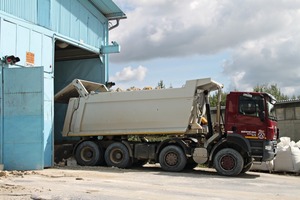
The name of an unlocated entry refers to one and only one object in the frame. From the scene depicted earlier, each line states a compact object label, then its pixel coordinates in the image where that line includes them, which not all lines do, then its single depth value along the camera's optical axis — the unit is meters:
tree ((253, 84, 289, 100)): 40.69
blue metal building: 12.76
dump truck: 12.59
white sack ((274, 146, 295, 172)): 14.44
